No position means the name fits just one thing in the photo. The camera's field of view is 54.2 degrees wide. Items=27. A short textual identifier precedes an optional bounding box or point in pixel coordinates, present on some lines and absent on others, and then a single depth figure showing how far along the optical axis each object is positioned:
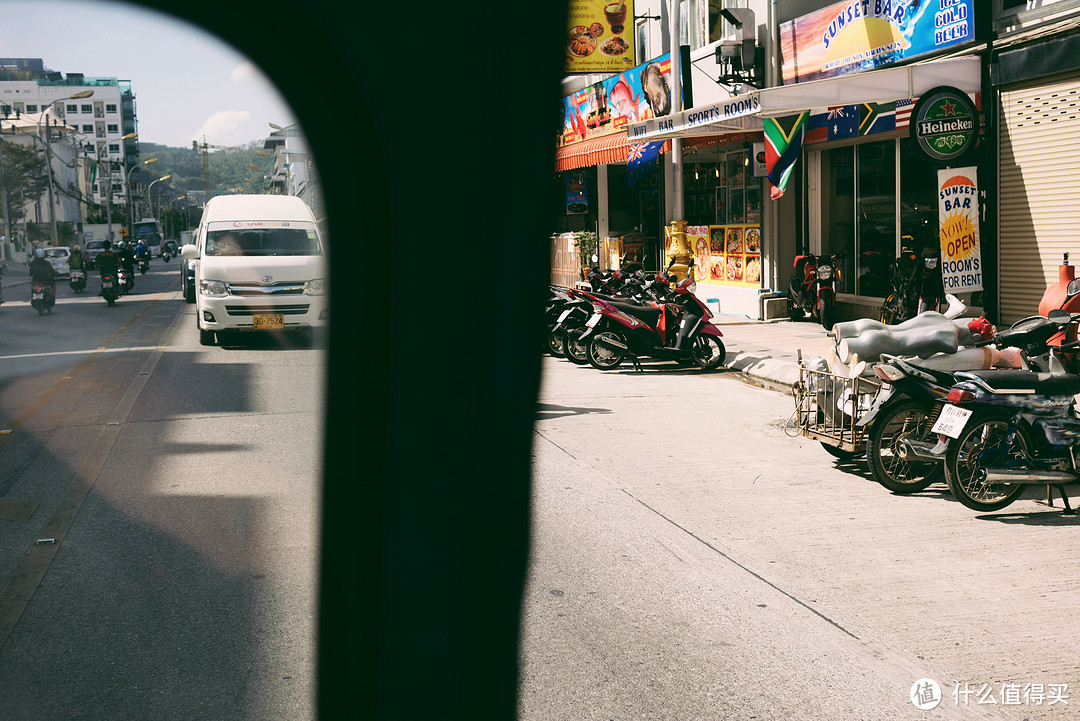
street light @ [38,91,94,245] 56.83
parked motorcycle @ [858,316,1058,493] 7.04
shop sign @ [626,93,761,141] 13.88
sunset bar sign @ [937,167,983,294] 12.04
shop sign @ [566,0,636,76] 19.67
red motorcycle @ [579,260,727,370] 13.32
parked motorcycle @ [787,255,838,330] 15.63
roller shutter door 11.59
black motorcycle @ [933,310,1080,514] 6.55
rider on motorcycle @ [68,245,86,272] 34.03
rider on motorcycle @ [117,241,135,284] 30.10
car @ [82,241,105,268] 56.32
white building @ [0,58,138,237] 99.56
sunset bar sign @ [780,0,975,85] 13.05
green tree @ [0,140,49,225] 62.28
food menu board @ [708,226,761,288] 18.56
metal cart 7.57
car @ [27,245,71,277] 46.66
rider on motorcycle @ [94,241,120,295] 27.27
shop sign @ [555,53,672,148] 20.97
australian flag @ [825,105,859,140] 15.43
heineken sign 11.98
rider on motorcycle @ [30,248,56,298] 24.47
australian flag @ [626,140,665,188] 19.83
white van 15.94
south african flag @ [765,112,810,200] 15.52
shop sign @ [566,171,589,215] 28.34
